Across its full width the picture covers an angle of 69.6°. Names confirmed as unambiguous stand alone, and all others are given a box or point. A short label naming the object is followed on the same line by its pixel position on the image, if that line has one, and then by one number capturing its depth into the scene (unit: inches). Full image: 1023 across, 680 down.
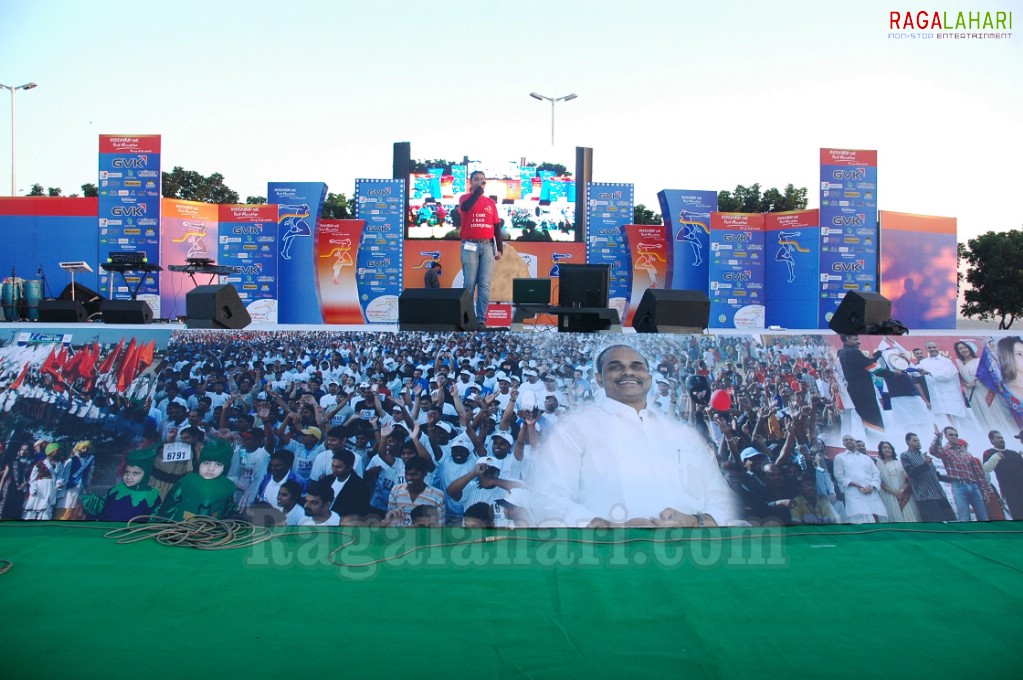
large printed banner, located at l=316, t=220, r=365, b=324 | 596.4
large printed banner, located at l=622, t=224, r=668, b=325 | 614.2
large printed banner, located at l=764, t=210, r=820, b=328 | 576.4
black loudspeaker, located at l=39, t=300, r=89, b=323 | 366.3
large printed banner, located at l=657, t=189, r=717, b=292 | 605.9
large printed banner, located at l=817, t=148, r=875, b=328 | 562.6
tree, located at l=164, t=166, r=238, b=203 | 1212.1
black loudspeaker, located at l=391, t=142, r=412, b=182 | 619.2
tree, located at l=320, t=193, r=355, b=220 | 1100.5
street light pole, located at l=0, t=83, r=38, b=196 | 1061.1
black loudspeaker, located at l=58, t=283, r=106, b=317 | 539.8
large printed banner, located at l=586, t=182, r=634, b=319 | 620.4
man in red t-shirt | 380.8
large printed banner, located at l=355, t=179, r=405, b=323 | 600.1
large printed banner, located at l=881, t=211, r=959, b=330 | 611.5
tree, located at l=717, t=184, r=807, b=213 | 1141.1
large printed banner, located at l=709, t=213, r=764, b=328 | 602.2
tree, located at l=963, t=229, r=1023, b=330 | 885.8
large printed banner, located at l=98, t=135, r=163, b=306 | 537.3
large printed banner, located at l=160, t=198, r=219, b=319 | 564.1
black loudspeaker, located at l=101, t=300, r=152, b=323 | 299.1
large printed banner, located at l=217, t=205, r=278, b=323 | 573.9
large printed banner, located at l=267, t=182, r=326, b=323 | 578.9
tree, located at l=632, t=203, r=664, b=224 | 1102.4
